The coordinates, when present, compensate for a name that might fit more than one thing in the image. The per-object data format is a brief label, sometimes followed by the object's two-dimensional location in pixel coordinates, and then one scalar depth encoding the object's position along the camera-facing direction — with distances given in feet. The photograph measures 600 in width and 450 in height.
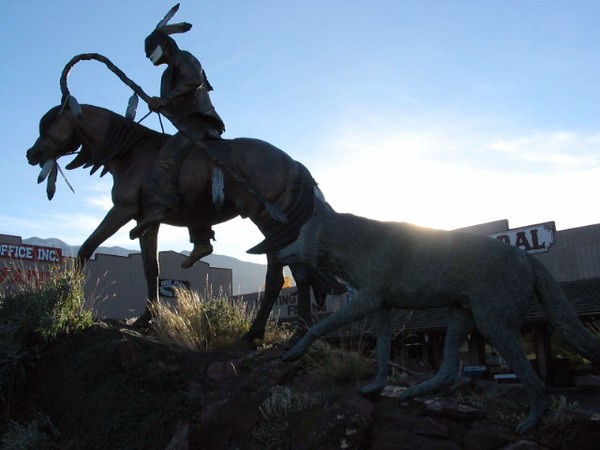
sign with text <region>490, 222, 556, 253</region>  82.71
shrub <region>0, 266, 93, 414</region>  22.11
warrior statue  24.58
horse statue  22.71
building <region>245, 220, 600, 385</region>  57.86
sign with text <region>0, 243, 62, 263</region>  112.37
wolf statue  16.49
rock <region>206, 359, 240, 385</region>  20.40
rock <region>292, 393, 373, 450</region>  16.08
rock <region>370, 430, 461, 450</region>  15.74
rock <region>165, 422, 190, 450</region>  17.87
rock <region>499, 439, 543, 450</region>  15.58
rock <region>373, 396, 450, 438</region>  16.30
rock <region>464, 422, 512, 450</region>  15.89
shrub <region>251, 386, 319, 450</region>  16.81
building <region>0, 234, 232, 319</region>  109.70
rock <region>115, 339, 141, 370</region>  21.33
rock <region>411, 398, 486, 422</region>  16.87
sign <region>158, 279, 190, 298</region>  109.29
